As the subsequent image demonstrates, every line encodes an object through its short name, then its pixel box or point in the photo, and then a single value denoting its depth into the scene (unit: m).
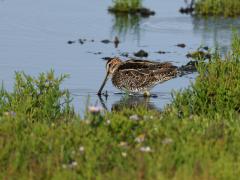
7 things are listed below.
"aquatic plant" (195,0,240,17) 20.56
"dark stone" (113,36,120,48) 17.39
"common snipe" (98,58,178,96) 13.20
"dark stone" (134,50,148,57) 16.12
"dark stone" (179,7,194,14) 21.31
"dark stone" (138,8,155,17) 20.89
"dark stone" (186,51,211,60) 15.87
